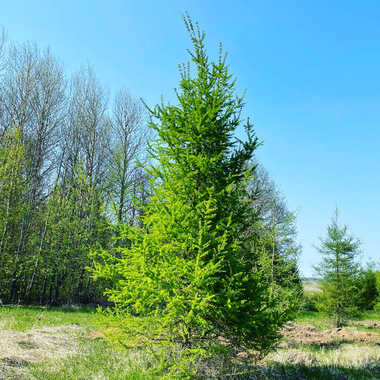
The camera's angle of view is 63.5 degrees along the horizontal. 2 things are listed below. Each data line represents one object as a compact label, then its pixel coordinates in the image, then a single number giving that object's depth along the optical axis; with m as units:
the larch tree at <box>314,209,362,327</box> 17.66
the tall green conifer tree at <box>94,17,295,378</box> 4.58
